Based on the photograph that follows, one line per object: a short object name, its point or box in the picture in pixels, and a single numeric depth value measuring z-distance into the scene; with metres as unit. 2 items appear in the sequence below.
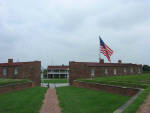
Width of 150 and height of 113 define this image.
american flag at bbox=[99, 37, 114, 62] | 23.27
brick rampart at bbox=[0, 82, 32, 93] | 15.86
